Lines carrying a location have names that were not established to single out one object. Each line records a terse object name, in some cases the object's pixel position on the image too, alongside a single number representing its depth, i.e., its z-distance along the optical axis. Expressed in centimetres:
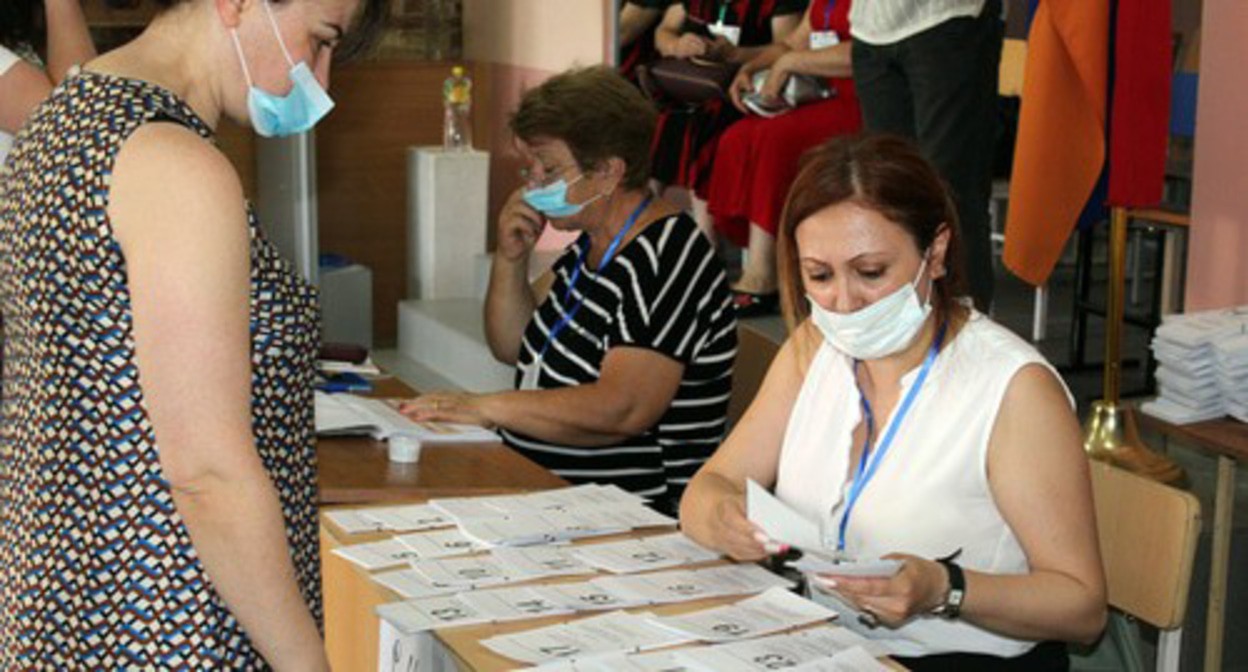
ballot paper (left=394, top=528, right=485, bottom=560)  254
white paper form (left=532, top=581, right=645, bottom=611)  233
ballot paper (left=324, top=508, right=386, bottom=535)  266
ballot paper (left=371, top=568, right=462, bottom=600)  236
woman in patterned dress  167
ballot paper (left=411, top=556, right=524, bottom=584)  241
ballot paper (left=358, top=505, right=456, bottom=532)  267
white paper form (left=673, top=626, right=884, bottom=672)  212
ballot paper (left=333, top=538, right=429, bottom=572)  248
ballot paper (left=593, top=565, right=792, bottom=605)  238
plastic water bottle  738
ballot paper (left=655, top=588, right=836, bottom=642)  223
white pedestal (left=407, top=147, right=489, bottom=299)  716
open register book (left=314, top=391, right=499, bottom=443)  325
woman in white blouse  239
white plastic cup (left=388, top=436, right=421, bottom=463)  308
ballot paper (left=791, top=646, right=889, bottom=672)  211
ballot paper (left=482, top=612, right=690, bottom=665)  215
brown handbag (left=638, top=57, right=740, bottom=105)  554
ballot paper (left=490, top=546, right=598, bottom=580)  246
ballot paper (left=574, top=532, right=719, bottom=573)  251
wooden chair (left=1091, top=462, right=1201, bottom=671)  260
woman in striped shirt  345
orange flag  417
